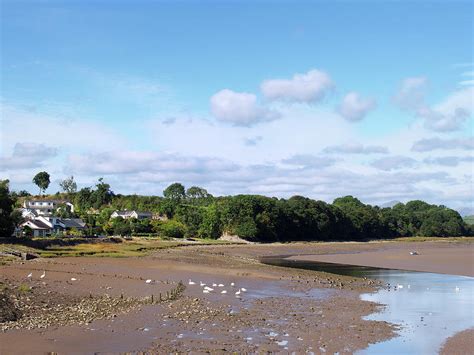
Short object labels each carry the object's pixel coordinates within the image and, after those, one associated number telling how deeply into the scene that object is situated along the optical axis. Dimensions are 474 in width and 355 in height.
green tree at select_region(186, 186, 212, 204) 185.80
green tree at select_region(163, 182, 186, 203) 190.75
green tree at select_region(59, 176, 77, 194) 189.00
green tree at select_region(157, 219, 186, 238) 114.38
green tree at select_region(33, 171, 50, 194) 184.12
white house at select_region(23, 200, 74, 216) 166.25
